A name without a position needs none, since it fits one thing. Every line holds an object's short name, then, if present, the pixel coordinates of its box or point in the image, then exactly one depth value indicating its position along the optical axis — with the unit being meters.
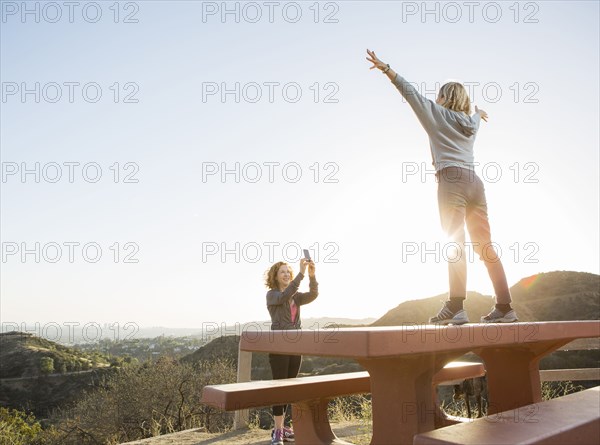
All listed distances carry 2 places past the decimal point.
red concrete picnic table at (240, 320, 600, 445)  1.67
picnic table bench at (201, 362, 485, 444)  2.58
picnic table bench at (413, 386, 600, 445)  1.58
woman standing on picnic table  2.72
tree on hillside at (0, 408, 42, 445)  17.35
